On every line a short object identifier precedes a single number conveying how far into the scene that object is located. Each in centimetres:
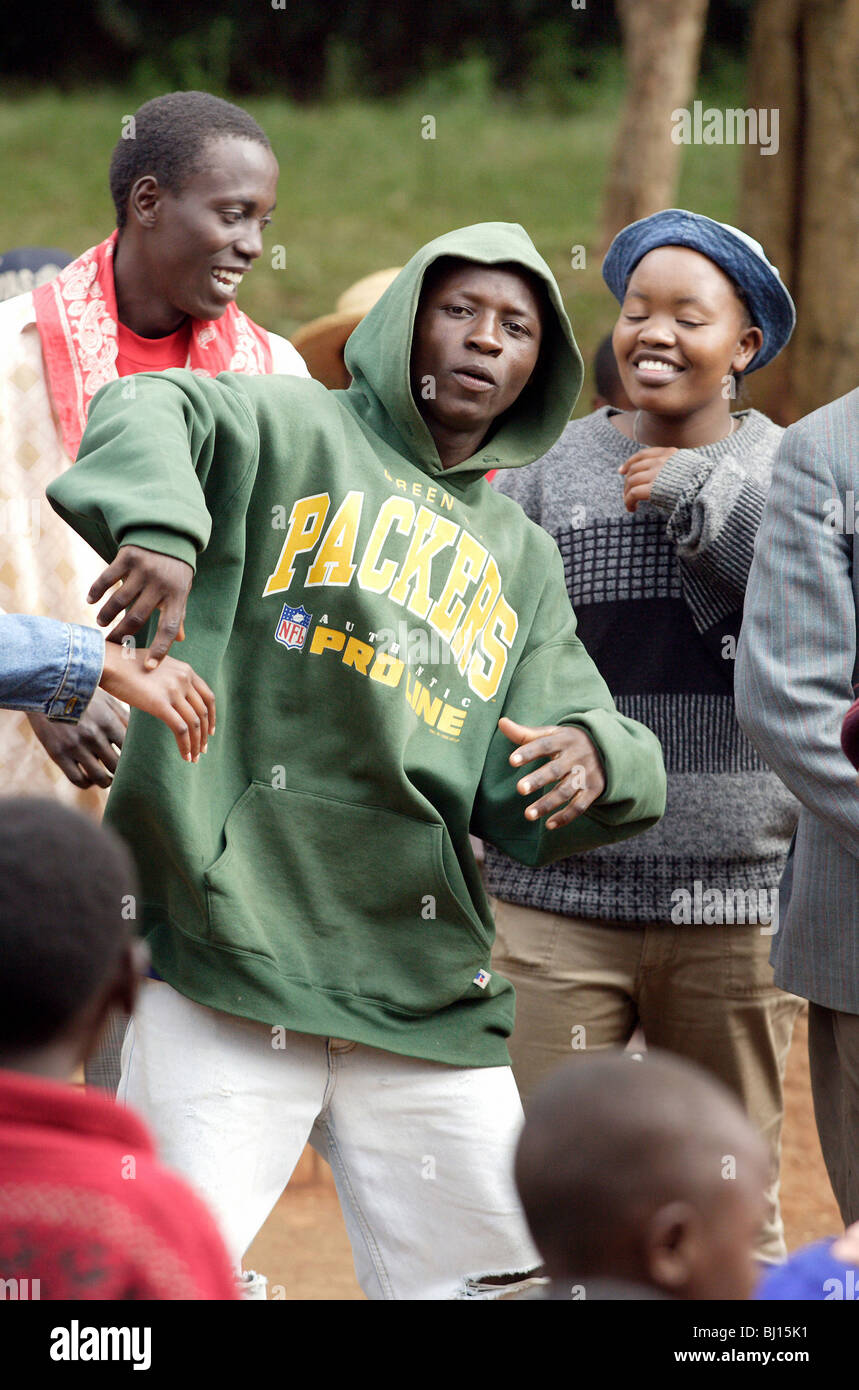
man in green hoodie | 262
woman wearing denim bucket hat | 343
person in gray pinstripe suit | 281
